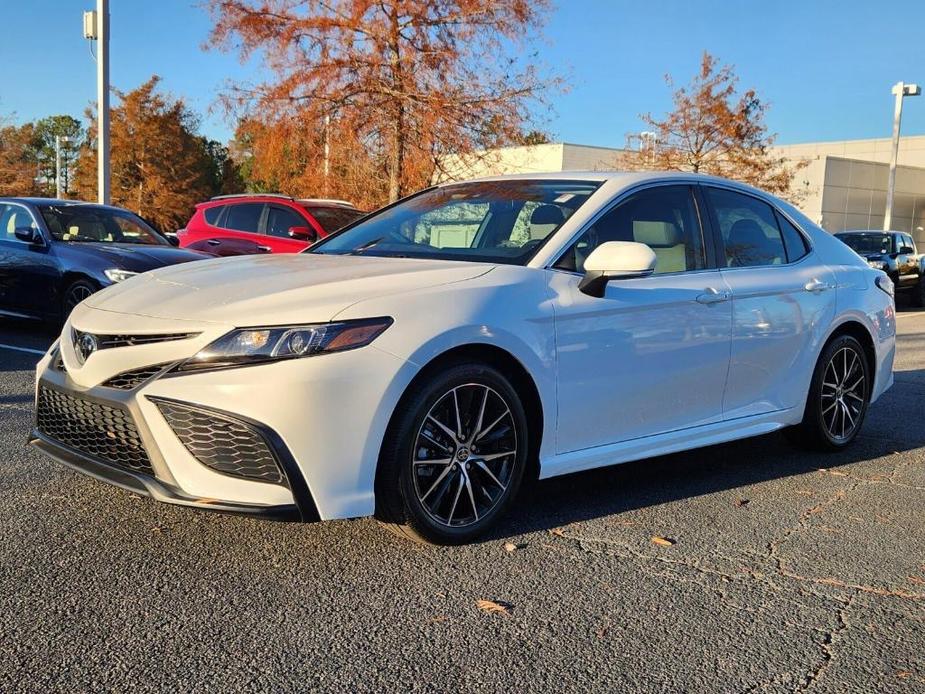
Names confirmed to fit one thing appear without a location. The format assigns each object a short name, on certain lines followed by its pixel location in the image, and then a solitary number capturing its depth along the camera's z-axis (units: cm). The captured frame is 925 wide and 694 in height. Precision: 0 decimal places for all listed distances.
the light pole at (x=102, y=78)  1572
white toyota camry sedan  326
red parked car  1262
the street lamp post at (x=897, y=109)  3356
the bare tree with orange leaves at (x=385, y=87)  1485
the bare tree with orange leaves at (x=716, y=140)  2444
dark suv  1958
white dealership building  3491
